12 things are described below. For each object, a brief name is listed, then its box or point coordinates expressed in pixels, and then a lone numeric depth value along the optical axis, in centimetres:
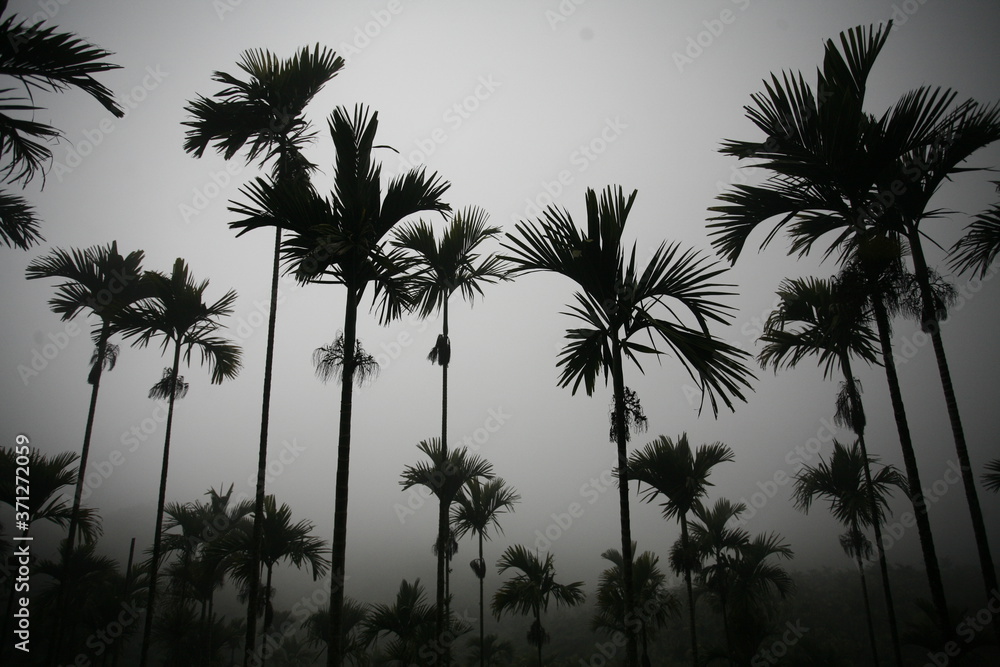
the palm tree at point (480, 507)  1378
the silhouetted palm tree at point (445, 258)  1080
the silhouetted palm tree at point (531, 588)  1262
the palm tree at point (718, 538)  1368
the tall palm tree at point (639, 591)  1223
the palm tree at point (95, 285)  1188
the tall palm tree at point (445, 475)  1079
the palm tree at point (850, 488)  1111
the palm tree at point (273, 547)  1056
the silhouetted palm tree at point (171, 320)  1083
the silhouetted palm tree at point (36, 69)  491
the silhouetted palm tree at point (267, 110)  977
